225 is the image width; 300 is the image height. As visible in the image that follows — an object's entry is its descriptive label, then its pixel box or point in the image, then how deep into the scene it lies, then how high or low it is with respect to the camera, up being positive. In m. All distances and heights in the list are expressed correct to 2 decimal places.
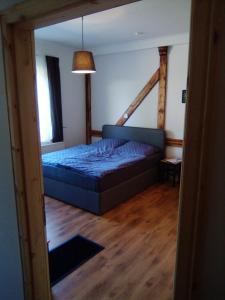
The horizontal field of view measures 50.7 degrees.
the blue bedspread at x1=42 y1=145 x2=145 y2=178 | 3.47 -0.96
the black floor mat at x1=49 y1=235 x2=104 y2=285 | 2.29 -1.60
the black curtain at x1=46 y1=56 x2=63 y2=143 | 4.79 +0.11
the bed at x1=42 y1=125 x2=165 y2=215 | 3.34 -1.03
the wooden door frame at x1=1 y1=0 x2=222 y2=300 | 0.74 -0.10
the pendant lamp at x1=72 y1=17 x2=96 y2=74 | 3.16 +0.52
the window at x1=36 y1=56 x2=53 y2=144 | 4.68 +0.01
